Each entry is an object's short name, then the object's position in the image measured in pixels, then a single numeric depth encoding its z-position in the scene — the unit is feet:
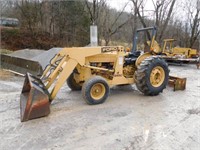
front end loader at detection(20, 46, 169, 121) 10.26
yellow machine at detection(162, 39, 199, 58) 38.69
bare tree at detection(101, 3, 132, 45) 45.02
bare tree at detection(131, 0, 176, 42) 46.13
